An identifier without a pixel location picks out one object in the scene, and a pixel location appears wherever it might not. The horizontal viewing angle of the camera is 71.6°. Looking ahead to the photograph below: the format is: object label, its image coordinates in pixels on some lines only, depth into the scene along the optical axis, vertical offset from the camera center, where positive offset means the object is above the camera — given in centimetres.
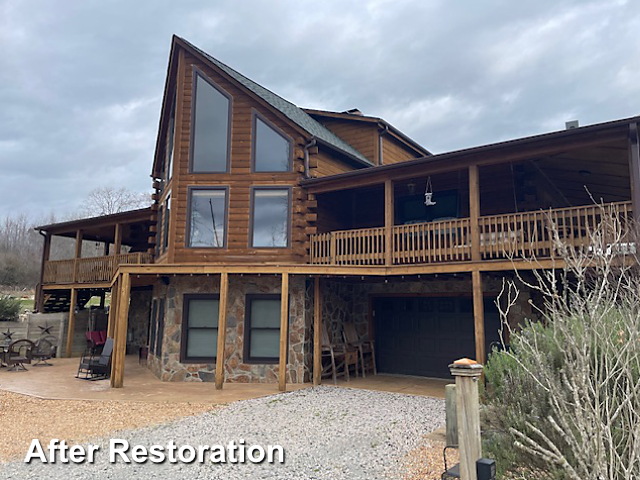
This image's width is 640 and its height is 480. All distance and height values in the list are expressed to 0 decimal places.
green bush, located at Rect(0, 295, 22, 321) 1691 -33
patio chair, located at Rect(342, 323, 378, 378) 1207 -108
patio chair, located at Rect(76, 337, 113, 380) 1139 -167
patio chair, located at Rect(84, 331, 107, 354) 1623 -135
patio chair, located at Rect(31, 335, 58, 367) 1411 -165
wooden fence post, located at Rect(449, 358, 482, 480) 365 -90
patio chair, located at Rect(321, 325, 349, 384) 1115 -128
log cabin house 1018 +163
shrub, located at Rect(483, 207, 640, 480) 293 -86
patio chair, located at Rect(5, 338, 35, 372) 1272 -171
